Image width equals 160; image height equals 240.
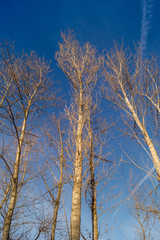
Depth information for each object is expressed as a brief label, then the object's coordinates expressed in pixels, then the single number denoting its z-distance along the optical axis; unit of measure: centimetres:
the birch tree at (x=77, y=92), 296
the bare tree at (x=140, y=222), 905
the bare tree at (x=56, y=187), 566
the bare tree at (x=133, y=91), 460
